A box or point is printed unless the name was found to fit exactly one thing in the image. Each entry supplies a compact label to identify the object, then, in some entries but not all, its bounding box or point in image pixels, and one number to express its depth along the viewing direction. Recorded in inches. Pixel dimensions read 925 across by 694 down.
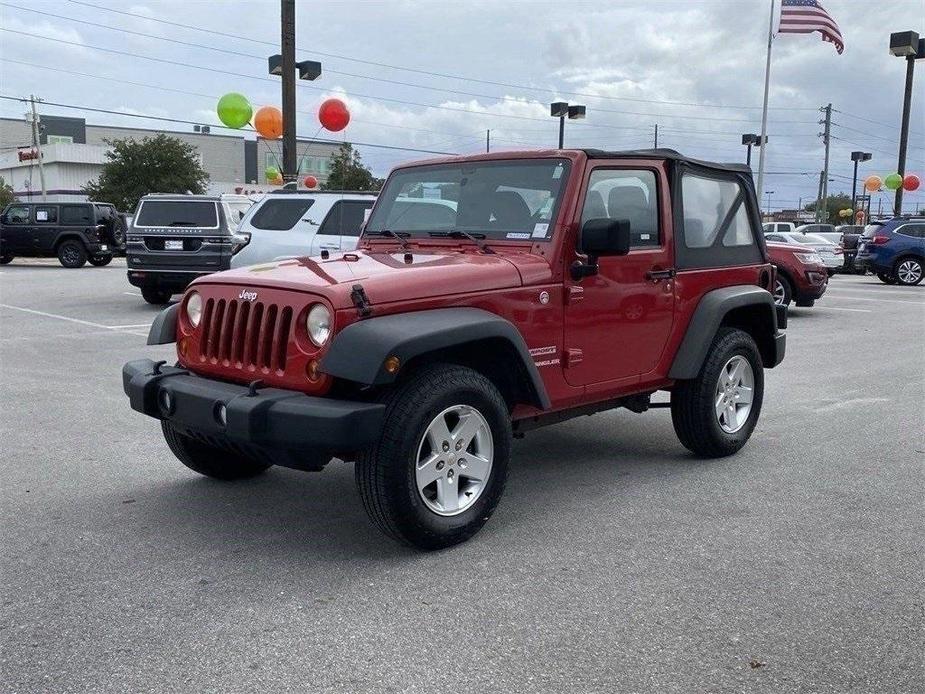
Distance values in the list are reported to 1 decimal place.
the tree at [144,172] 2070.6
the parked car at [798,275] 567.8
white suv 463.2
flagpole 1266.0
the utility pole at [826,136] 2642.7
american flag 911.7
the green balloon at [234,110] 753.0
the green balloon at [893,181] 1510.5
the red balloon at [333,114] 746.8
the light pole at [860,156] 2322.8
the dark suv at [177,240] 561.6
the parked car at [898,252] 928.9
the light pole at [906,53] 1495.9
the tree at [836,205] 3897.6
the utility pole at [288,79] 758.5
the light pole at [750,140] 1873.3
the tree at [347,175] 1866.4
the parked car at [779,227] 1501.0
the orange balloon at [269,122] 820.0
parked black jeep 968.3
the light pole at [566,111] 1309.1
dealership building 2987.2
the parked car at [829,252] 884.0
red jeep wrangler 149.2
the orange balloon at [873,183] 1742.1
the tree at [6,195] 2751.0
